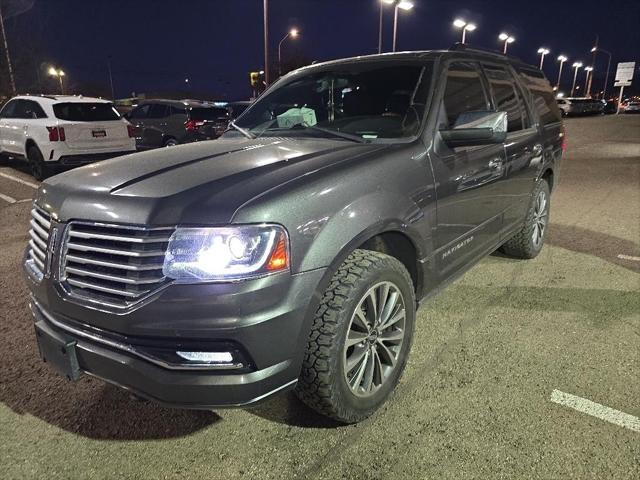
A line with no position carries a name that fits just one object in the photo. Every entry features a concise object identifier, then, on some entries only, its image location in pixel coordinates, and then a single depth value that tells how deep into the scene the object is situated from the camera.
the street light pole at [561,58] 64.81
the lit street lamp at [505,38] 39.64
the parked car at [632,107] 46.43
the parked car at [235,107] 13.55
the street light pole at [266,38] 19.18
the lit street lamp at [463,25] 28.37
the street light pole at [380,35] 25.69
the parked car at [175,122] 12.34
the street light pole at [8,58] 28.36
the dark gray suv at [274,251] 1.90
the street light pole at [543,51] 51.34
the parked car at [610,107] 46.96
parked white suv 9.12
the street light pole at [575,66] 80.95
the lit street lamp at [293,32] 28.12
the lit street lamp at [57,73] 41.87
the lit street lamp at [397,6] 22.47
